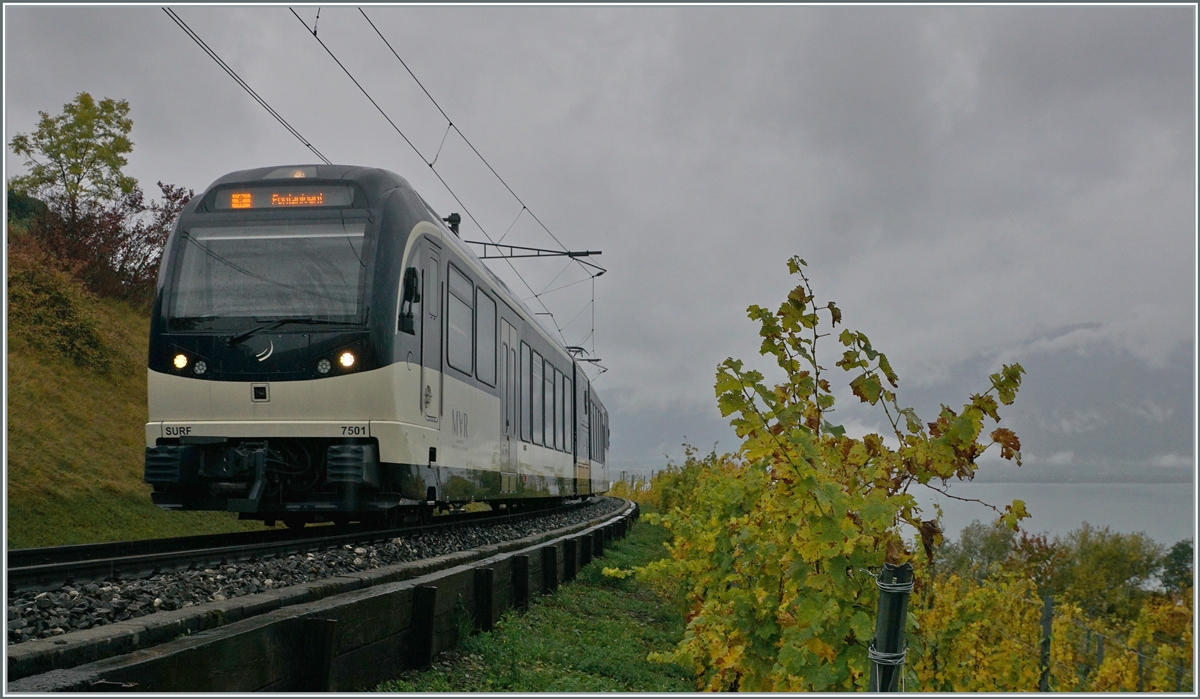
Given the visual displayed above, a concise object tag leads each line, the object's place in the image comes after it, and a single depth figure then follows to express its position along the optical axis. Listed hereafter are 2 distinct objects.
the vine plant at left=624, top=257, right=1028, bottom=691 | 3.21
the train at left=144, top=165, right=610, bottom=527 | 8.64
